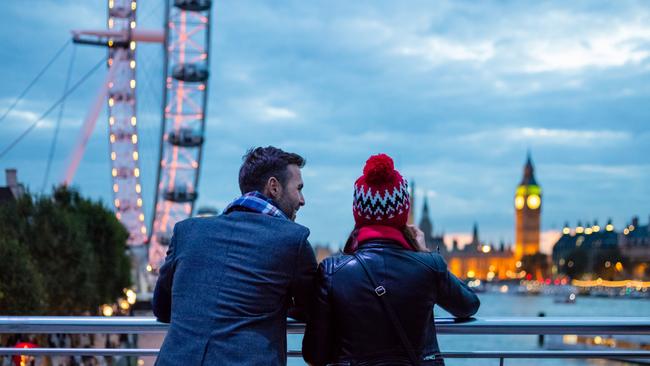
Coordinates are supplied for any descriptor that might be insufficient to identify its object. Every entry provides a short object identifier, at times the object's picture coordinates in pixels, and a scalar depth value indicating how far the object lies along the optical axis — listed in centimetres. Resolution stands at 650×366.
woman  373
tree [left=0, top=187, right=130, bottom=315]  3266
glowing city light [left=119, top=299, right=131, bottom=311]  5350
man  353
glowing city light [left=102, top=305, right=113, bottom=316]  4259
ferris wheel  5028
